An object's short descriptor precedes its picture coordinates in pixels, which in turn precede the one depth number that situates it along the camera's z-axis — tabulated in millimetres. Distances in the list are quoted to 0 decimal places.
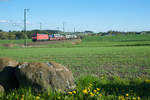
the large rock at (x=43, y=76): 6211
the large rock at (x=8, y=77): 6820
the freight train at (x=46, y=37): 74812
